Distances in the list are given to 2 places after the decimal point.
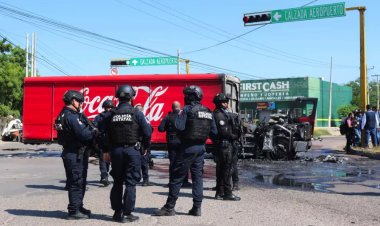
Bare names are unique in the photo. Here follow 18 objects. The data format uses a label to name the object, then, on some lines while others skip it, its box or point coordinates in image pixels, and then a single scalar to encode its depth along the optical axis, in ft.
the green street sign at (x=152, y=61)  97.71
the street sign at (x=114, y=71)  77.08
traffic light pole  65.51
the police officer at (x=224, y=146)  26.66
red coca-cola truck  53.47
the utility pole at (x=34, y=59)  138.86
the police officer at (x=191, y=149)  22.36
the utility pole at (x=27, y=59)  132.92
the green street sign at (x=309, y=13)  60.54
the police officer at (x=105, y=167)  30.12
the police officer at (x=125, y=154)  21.04
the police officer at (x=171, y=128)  27.22
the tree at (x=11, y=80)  125.49
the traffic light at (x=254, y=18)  63.16
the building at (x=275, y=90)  192.95
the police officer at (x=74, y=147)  21.56
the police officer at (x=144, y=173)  32.27
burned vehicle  53.98
